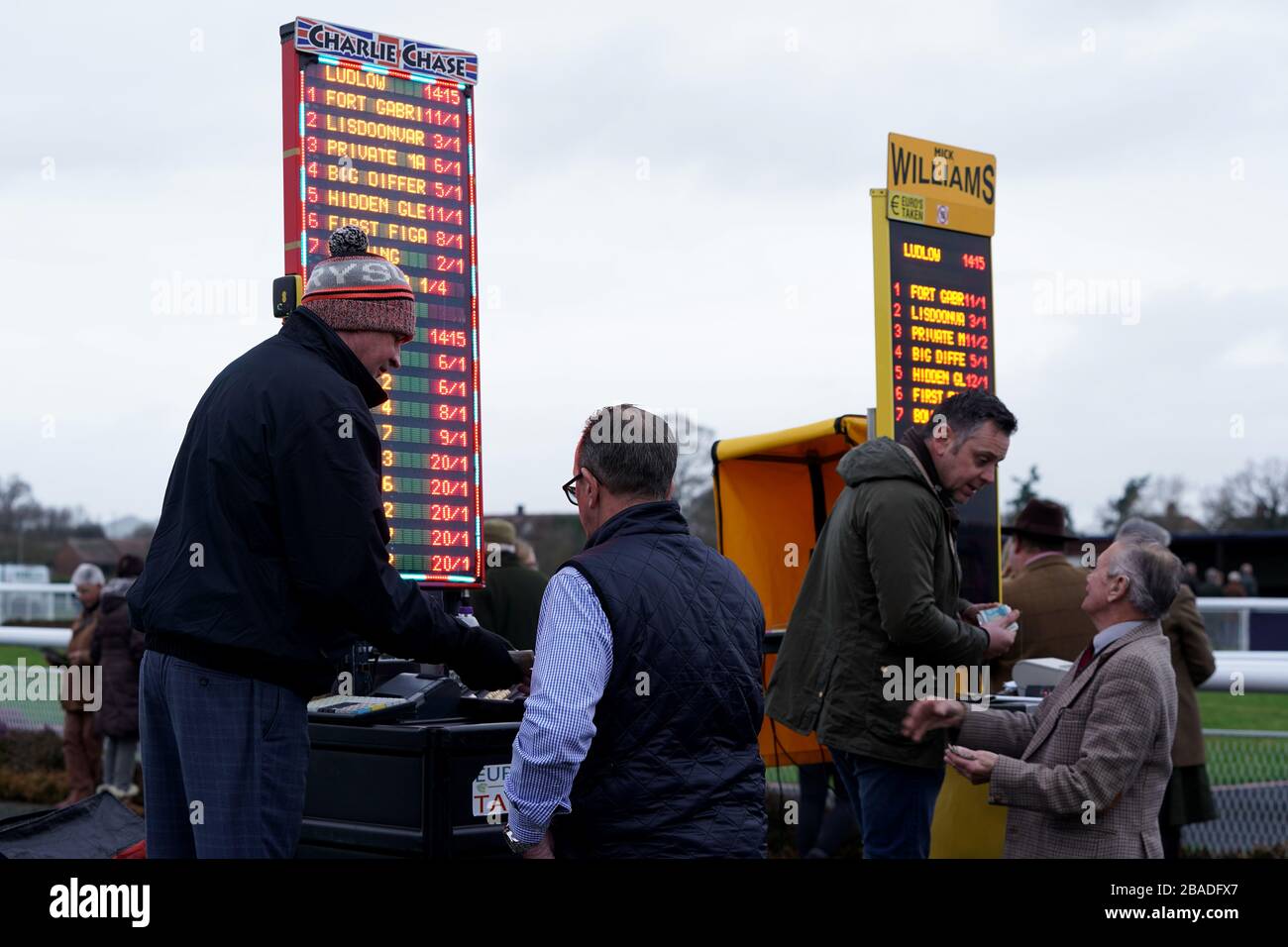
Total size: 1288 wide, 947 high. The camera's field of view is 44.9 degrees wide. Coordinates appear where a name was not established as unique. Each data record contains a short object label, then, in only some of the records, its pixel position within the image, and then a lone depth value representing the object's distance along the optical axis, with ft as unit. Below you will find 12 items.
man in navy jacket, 12.03
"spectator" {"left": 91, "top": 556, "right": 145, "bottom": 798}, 37.42
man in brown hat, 24.07
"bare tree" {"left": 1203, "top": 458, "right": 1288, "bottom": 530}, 206.69
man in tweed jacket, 14.84
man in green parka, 17.15
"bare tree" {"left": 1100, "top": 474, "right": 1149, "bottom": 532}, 204.54
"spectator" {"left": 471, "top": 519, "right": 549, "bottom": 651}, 25.85
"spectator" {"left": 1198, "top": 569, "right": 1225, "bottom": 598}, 98.27
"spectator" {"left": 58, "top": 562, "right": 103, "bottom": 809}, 39.86
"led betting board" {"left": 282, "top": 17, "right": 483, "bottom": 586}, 19.38
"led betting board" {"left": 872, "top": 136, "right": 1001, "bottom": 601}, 27.30
